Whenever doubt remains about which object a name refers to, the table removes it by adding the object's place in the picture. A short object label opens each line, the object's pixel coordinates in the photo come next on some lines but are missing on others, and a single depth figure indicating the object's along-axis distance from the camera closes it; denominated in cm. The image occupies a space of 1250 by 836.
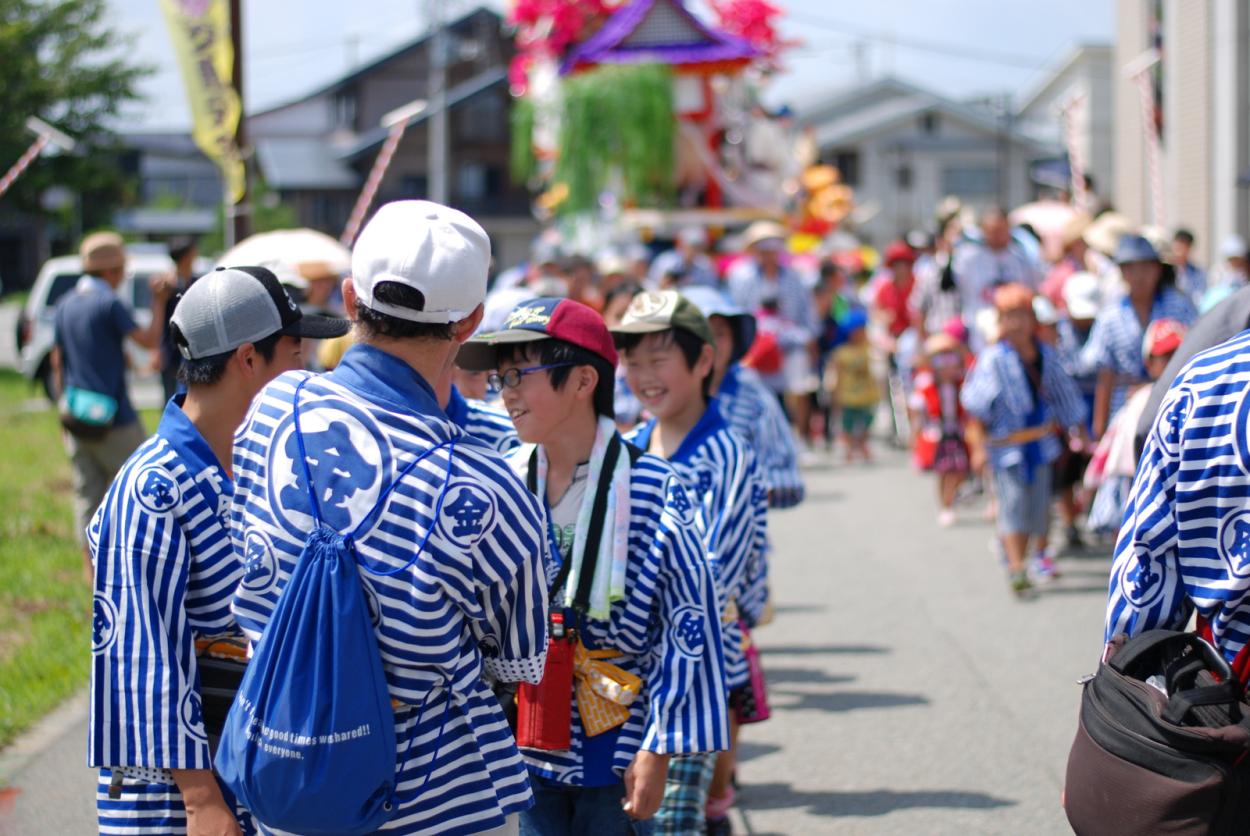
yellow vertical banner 1033
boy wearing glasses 330
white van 2100
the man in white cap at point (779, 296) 1382
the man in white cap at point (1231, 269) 782
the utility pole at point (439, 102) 3472
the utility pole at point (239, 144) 1095
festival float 2264
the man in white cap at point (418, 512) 245
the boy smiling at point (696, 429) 427
